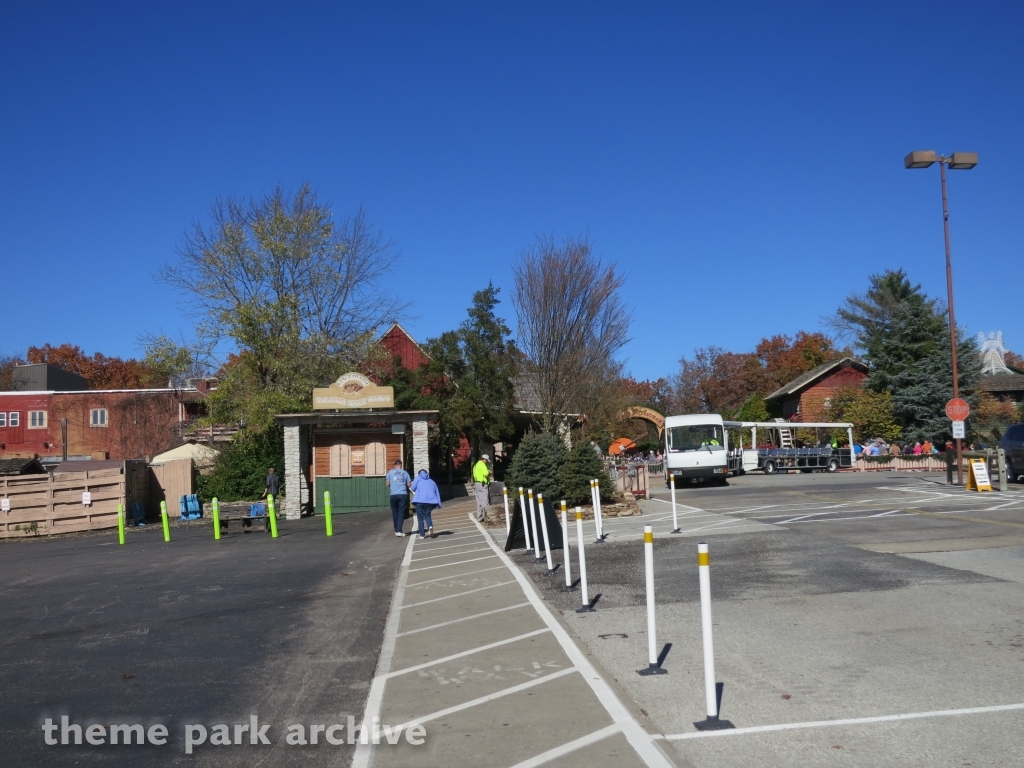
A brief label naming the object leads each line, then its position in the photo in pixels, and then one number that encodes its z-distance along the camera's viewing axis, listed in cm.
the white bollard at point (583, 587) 1002
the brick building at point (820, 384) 5897
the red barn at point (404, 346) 4700
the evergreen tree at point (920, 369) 4991
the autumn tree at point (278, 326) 3369
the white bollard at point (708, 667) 586
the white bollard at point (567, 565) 1150
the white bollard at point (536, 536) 1438
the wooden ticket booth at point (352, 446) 2827
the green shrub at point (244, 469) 3158
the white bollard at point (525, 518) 1531
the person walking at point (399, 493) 2023
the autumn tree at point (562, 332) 3716
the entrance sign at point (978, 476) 2497
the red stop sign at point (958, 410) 2532
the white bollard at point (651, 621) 726
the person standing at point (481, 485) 2322
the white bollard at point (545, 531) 1324
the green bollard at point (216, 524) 2177
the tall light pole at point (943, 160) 2544
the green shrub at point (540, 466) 2252
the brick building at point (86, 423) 5675
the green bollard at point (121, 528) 2264
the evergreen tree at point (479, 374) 3569
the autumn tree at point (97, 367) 7850
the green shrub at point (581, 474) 2281
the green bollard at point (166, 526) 2244
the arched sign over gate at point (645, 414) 4603
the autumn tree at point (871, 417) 5141
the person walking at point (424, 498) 1920
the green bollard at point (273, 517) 2175
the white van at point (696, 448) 3534
